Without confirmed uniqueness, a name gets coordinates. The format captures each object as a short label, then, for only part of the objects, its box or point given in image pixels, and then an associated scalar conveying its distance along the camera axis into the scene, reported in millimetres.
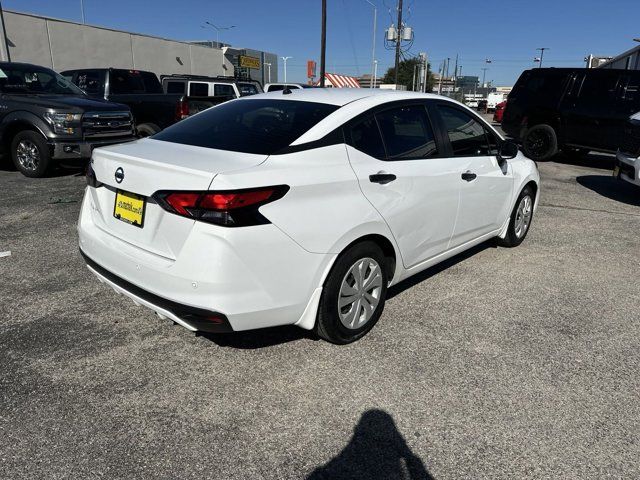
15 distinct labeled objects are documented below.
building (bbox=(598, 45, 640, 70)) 22812
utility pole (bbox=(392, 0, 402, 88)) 31172
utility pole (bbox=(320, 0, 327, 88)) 23953
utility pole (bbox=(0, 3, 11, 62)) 15812
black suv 10500
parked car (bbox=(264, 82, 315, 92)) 17912
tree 82219
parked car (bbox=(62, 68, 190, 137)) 10180
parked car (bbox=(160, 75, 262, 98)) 13461
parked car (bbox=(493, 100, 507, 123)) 22500
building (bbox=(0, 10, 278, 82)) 23594
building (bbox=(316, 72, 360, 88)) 28136
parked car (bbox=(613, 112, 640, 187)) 7414
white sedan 2434
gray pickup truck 7887
